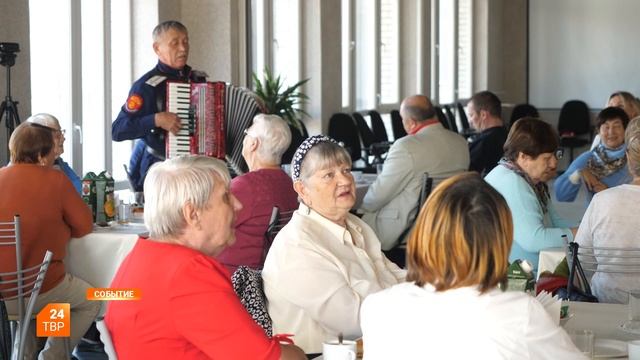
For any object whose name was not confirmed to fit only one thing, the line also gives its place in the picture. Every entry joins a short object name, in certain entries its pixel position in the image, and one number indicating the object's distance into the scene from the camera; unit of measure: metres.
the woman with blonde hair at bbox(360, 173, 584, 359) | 3.27
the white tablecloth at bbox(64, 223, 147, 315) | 7.98
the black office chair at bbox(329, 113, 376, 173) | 16.69
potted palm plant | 14.35
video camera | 8.81
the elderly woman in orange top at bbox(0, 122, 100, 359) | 7.34
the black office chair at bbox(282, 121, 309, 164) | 13.92
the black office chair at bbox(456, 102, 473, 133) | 23.45
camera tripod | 9.03
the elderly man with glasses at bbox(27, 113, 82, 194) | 8.52
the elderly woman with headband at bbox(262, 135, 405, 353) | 5.02
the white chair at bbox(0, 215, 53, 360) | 6.75
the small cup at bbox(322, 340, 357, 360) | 3.90
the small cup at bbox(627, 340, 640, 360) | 4.08
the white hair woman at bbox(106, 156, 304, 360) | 3.86
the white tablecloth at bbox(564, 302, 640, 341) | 4.65
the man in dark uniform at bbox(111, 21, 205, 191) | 9.65
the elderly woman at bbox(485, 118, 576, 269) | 7.08
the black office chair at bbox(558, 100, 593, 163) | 24.09
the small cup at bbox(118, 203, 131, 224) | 8.72
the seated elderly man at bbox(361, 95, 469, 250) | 9.68
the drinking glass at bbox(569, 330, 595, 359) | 4.27
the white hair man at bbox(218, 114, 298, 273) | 6.96
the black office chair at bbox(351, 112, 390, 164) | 17.07
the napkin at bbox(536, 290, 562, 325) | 4.29
